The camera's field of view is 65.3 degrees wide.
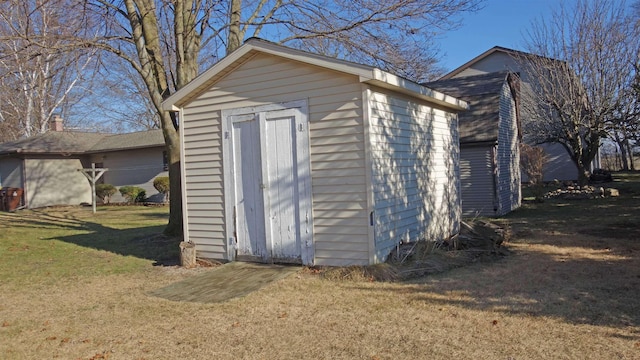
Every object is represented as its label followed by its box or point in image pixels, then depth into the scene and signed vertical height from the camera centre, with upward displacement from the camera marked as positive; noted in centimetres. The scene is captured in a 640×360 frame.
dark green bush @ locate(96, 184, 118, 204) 2523 +63
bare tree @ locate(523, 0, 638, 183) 1853 +368
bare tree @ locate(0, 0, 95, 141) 1060 +382
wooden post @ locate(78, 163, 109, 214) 2089 +105
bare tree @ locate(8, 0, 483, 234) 1181 +408
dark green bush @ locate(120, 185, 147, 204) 2464 +39
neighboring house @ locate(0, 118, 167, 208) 2455 +209
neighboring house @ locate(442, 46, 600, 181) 2811 +592
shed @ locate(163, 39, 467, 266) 727 +55
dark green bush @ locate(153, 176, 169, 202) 2377 +74
